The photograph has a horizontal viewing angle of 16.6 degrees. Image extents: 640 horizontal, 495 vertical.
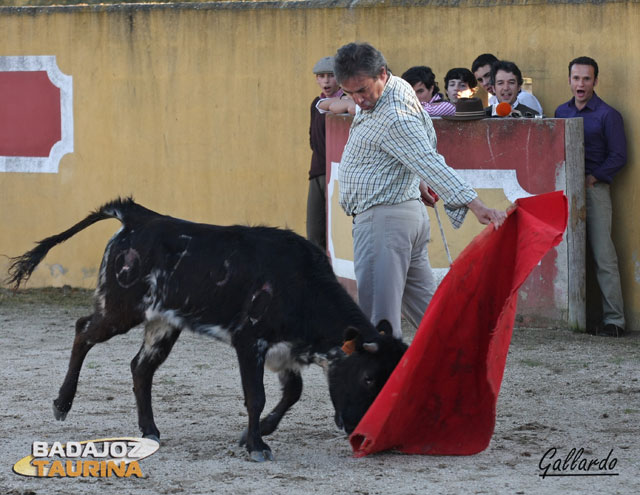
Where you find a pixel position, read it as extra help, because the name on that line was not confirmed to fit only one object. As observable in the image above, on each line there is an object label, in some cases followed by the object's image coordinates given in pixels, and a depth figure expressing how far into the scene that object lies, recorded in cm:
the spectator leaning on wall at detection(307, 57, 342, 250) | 1786
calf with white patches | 1019
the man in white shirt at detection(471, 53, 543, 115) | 1661
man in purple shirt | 1618
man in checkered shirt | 983
